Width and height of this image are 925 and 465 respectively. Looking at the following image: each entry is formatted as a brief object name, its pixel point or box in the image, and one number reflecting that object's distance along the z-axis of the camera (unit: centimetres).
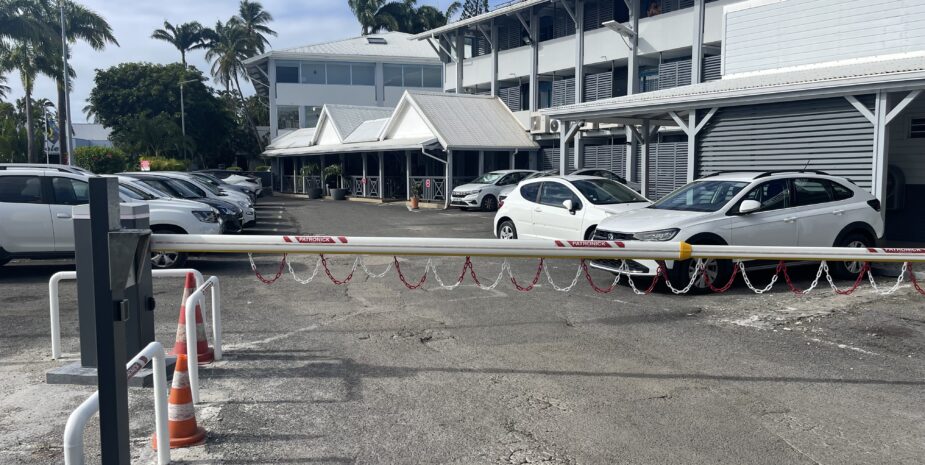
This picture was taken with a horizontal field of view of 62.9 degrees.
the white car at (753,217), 1019
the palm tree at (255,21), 6906
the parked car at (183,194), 1545
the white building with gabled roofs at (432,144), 3253
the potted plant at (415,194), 3175
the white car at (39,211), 1185
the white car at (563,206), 1301
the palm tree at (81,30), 4269
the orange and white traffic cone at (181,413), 482
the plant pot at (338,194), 3991
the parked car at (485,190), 2781
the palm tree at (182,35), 6950
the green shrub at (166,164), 4288
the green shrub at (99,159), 4244
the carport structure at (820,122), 1299
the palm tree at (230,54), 6600
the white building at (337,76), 5456
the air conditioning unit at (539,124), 3281
